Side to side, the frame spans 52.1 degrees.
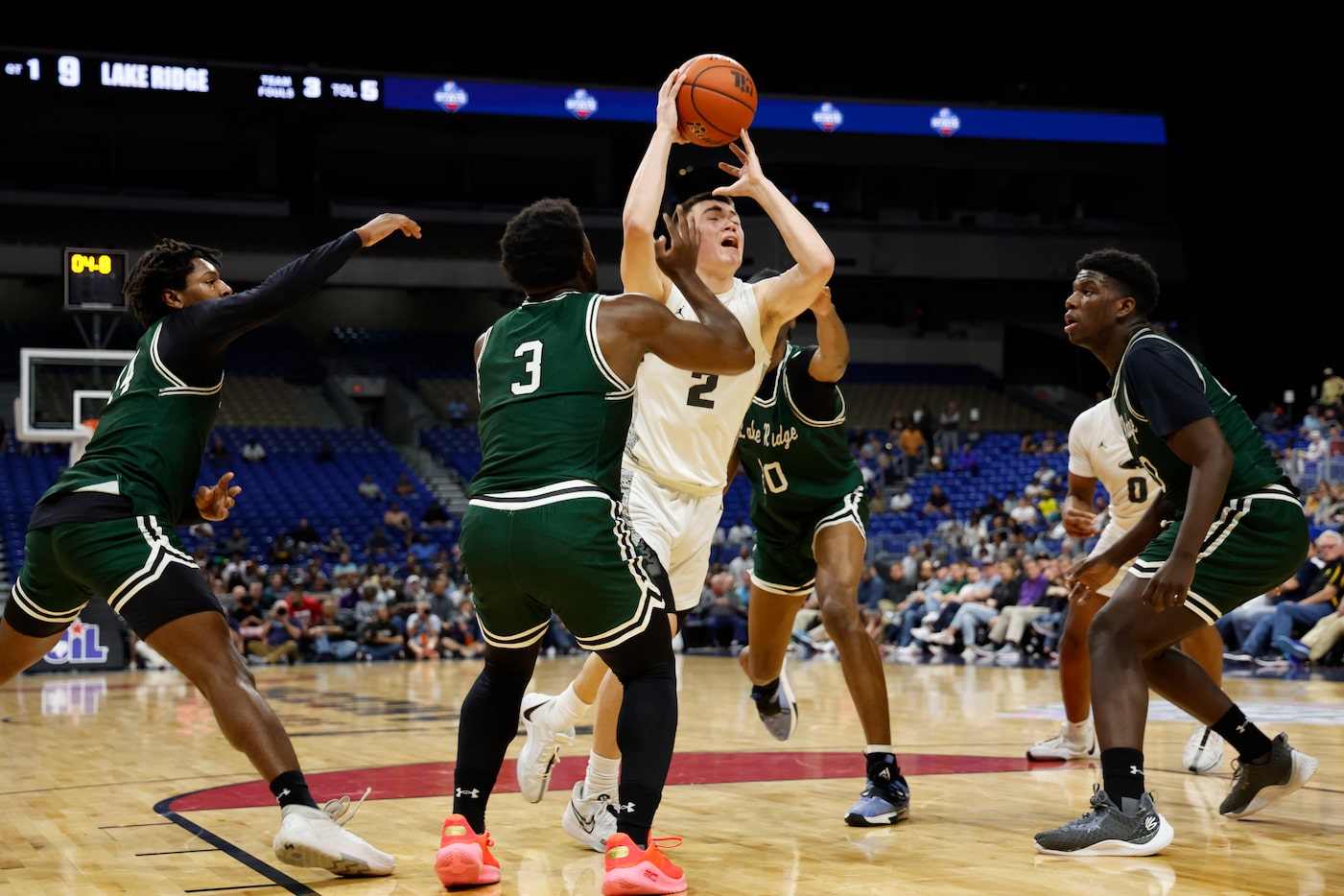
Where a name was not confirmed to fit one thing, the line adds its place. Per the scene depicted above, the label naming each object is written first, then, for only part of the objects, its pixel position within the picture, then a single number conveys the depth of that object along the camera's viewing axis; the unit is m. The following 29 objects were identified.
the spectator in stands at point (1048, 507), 20.16
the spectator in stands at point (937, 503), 23.36
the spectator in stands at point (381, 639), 18.66
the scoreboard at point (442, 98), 27.98
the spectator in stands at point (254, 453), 26.50
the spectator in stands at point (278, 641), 17.91
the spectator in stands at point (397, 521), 24.25
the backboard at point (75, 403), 14.48
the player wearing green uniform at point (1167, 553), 4.42
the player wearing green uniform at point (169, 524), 4.29
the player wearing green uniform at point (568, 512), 3.88
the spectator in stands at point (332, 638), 18.55
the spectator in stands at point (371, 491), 25.83
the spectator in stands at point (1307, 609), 13.15
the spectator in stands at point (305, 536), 22.75
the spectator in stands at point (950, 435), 27.45
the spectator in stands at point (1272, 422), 23.30
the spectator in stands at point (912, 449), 26.61
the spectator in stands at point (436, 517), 24.58
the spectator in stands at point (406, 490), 26.31
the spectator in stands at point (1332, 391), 22.52
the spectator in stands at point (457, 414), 30.59
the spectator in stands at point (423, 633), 18.52
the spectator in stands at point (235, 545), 21.69
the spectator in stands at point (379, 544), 22.75
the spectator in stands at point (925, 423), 28.16
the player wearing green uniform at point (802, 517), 5.55
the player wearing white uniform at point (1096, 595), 6.48
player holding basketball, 4.77
